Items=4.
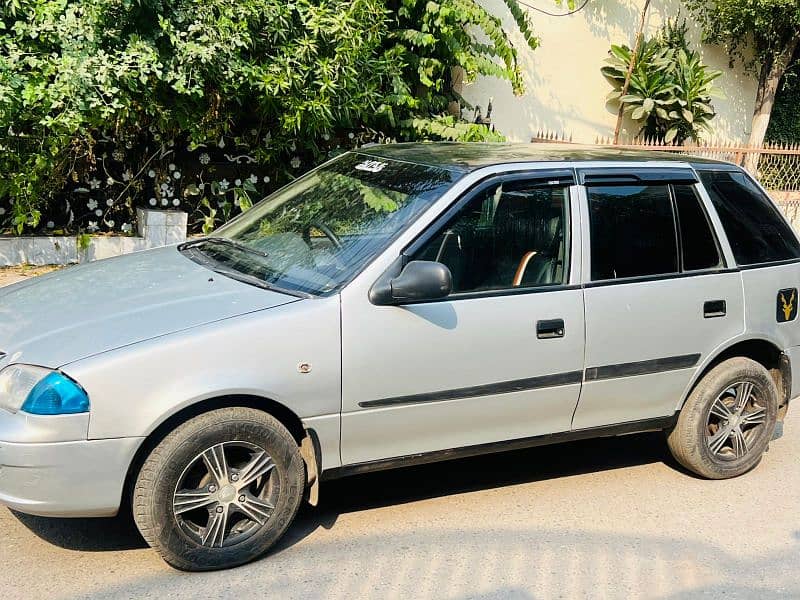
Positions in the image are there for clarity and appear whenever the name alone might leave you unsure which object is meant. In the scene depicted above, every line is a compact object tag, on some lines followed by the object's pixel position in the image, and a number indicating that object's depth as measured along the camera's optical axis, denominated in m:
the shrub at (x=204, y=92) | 7.68
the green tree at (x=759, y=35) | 14.36
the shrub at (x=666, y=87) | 14.28
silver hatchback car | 3.76
